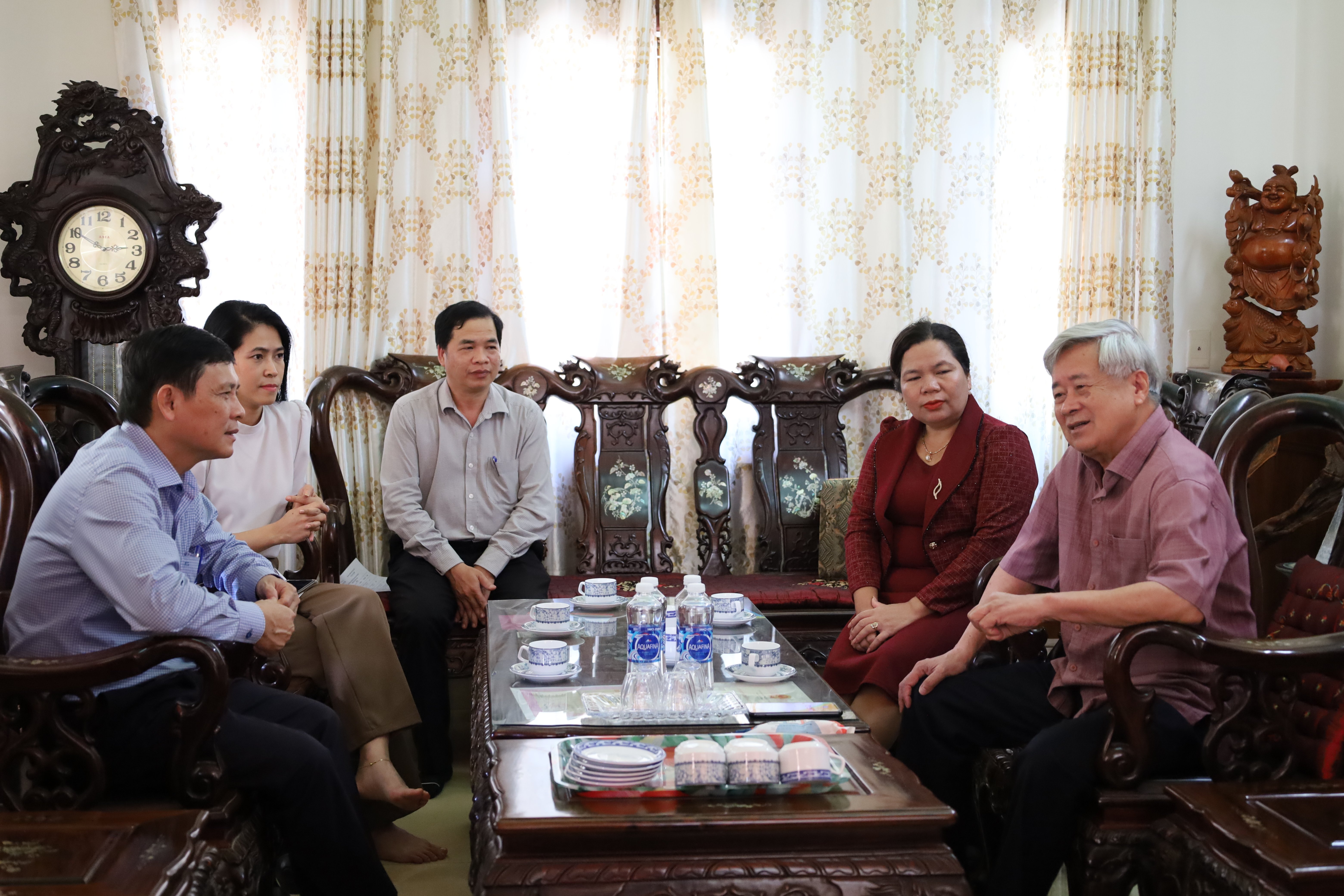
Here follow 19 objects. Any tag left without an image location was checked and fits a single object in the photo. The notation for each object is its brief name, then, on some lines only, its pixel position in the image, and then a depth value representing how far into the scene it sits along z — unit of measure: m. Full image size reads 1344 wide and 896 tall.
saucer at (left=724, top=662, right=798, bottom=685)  2.13
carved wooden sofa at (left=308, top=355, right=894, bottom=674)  3.89
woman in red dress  2.61
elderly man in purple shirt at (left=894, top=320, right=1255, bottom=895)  1.87
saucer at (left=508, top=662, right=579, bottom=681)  2.13
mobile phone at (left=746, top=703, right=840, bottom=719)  1.96
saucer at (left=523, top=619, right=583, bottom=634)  2.47
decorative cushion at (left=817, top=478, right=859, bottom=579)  3.77
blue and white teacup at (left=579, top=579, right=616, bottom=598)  2.78
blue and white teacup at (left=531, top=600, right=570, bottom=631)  2.50
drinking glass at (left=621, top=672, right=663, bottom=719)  1.94
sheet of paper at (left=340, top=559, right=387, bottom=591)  3.83
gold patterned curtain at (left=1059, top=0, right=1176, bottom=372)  4.21
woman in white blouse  2.62
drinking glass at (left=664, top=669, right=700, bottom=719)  1.94
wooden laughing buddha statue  3.90
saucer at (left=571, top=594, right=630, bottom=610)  2.76
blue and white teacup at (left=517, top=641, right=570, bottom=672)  2.14
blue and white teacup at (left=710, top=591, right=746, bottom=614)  2.59
